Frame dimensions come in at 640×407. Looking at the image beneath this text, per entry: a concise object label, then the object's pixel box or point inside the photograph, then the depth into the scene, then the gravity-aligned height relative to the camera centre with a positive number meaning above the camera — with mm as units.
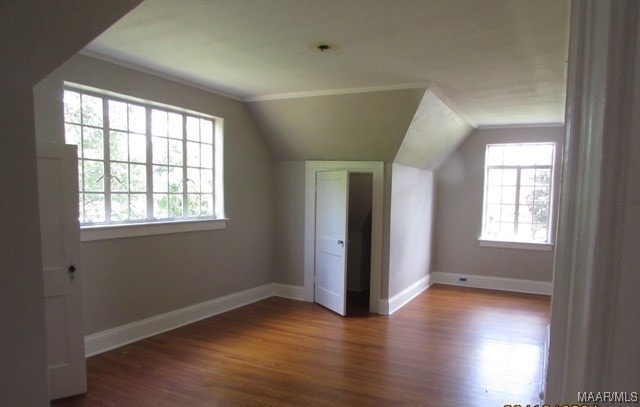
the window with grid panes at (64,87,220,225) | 3365 +169
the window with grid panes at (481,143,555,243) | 6043 -166
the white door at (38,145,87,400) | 2678 -680
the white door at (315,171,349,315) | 4766 -797
